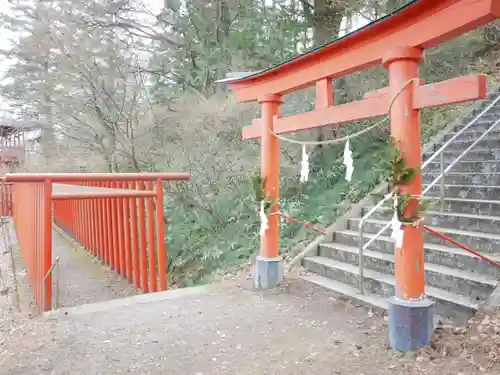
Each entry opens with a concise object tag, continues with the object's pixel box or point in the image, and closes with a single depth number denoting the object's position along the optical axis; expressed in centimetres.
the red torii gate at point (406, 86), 318
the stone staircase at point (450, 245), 421
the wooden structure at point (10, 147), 2184
